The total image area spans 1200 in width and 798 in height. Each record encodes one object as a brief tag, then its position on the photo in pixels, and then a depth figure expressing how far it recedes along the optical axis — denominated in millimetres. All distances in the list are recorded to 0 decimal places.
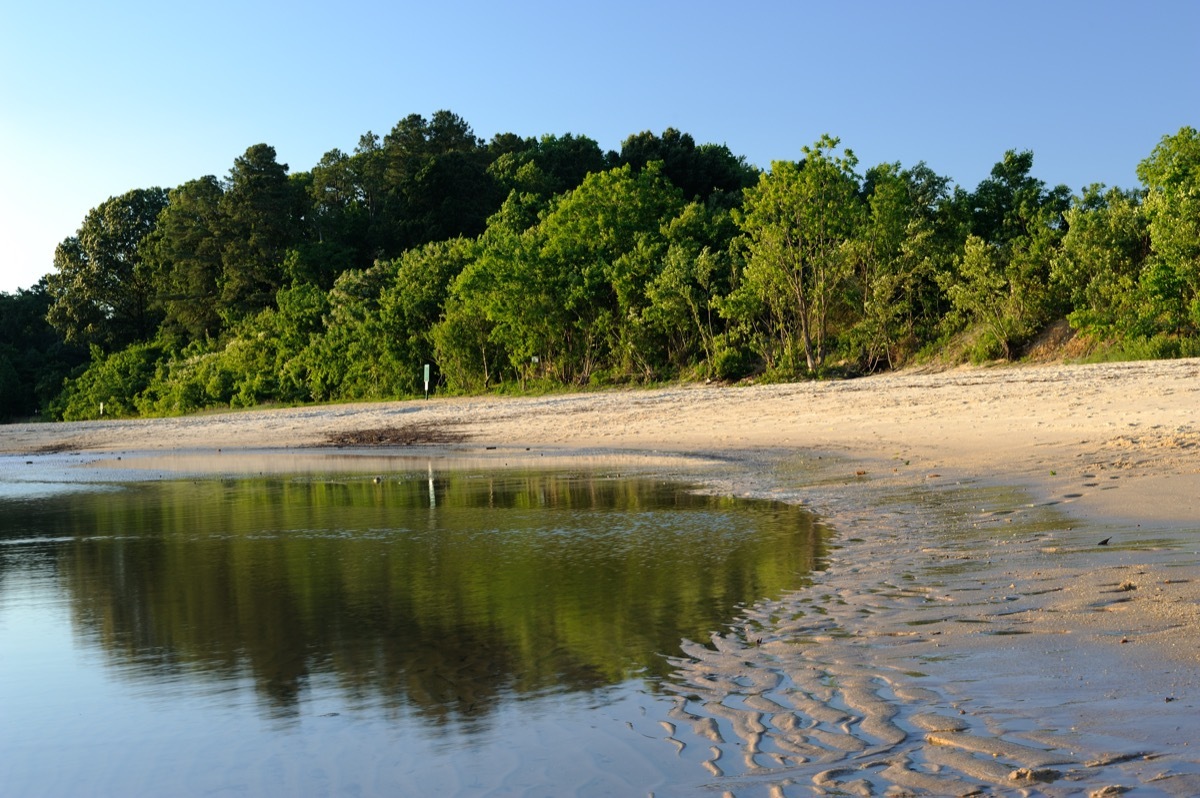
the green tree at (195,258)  62250
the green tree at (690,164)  58812
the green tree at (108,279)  69688
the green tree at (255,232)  59938
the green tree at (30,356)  69562
